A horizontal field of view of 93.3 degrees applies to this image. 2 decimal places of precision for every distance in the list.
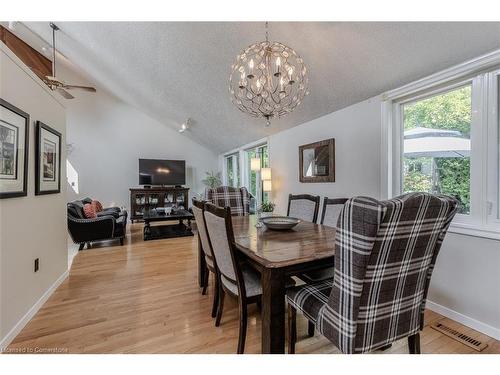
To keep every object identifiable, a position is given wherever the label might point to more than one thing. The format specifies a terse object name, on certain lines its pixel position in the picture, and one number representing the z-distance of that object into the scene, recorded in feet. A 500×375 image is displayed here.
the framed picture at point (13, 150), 5.14
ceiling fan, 10.61
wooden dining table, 3.94
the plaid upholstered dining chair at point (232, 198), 10.11
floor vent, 5.05
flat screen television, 20.93
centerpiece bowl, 6.08
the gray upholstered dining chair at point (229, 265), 4.50
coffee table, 15.21
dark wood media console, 20.25
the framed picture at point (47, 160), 6.67
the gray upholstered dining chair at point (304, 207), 8.14
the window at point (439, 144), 6.20
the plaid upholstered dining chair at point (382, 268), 2.85
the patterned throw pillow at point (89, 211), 13.23
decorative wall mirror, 10.15
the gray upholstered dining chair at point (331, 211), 7.59
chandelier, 5.25
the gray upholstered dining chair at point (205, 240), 5.64
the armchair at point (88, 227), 12.16
